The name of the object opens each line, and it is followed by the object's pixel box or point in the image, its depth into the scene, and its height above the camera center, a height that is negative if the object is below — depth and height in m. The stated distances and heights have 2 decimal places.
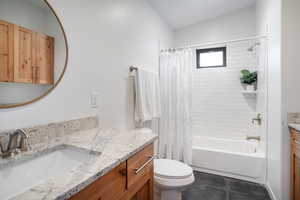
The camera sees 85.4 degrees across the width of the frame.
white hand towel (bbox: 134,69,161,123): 1.88 +0.05
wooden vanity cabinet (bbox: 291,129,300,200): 1.39 -0.57
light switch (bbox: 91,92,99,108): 1.36 +0.00
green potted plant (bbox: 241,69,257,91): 2.66 +0.35
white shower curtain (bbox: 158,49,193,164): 2.41 -0.09
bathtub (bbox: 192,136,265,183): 2.18 -0.88
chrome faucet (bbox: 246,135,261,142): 2.62 -0.61
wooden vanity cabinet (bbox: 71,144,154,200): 0.64 -0.40
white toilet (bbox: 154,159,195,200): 1.46 -0.73
